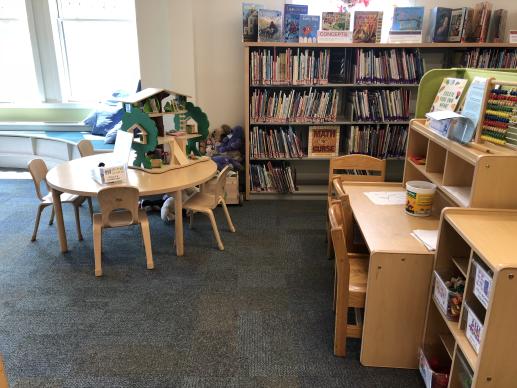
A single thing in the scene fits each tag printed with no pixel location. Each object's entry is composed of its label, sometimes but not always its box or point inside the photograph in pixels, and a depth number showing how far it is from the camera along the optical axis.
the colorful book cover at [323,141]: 4.07
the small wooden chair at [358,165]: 2.94
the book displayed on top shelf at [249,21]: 3.74
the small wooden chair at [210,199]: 3.10
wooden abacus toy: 1.68
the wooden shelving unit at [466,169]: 1.63
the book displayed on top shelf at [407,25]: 3.73
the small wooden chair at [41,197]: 3.10
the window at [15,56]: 5.12
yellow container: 2.17
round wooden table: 2.68
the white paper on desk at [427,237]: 1.85
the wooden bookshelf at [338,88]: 3.75
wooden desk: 1.82
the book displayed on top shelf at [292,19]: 3.73
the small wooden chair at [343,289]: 1.86
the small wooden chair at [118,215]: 2.60
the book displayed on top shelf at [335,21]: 3.72
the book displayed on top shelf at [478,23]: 3.72
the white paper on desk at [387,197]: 2.44
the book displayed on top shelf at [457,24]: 3.70
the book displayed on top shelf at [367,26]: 3.72
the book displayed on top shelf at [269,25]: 3.73
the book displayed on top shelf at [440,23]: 3.74
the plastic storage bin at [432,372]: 1.71
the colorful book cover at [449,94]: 2.07
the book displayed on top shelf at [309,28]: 3.74
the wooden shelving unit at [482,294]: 1.30
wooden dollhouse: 2.87
